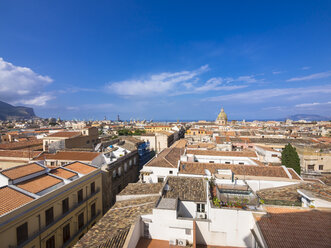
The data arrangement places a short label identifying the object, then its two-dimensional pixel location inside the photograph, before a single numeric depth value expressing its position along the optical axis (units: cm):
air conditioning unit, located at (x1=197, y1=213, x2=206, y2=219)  1109
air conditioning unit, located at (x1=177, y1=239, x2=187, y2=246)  909
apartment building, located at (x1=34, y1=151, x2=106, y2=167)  2091
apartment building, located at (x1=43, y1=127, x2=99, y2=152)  2748
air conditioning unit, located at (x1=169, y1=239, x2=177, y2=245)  923
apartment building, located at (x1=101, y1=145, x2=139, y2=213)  2050
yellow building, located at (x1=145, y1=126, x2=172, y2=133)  9950
